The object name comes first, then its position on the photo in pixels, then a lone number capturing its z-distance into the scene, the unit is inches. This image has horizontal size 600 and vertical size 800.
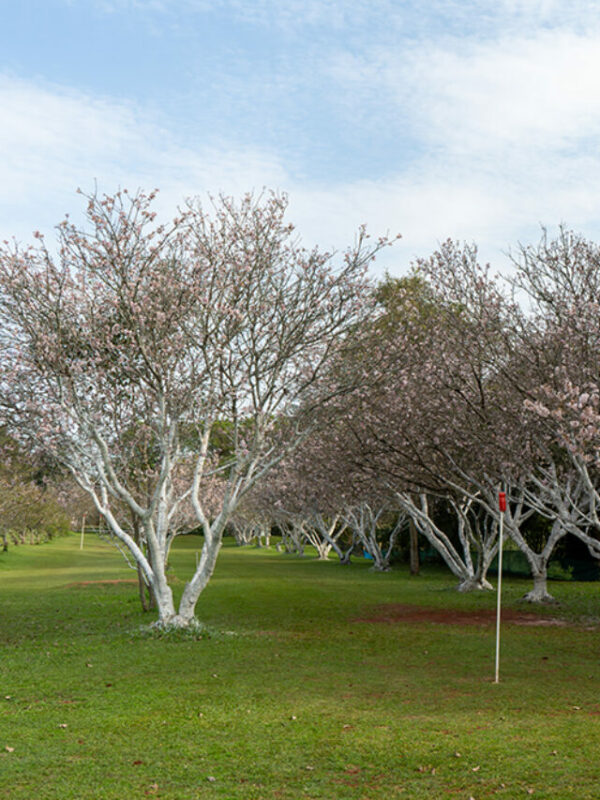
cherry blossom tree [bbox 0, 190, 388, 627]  650.2
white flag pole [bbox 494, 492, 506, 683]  468.0
